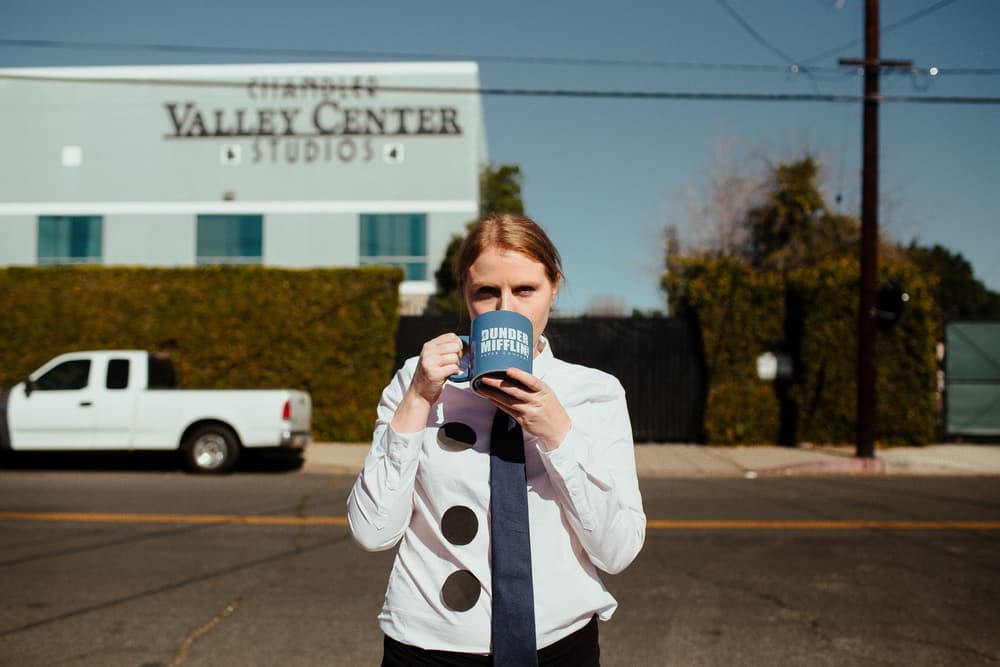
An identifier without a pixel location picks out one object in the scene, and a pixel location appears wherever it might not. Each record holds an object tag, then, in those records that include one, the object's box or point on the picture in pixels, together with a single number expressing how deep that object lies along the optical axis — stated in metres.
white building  25.44
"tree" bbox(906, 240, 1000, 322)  53.94
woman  1.48
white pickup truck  10.87
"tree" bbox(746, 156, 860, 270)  23.00
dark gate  14.99
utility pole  12.52
